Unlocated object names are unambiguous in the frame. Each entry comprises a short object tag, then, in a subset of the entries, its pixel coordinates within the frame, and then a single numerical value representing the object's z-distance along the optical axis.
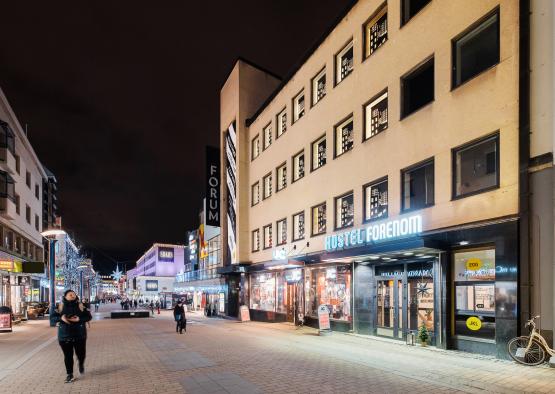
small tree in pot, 14.36
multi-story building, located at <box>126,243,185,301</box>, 116.69
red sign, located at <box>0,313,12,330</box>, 22.61
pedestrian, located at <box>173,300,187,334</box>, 21.14
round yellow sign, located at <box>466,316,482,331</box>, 12.86
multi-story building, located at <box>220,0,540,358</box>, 12.23
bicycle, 10.61
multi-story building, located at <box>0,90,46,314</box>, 32.62
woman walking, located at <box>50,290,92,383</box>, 9.69
